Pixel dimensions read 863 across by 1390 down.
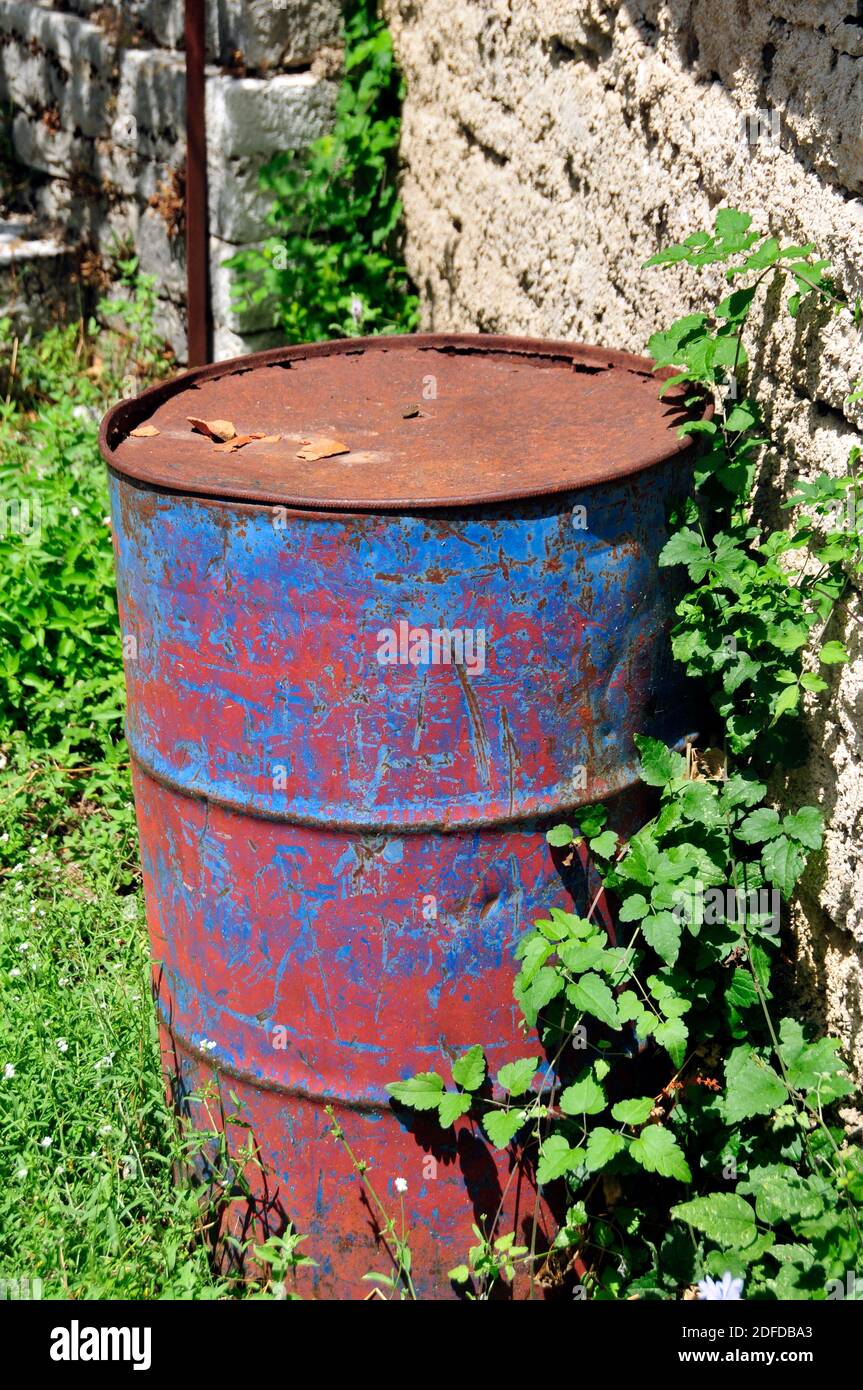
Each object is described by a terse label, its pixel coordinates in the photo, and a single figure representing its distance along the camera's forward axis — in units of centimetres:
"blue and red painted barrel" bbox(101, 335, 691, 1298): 190
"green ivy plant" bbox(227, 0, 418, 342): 425
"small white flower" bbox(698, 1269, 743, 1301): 188
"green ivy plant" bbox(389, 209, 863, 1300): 199
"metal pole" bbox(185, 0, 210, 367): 416
